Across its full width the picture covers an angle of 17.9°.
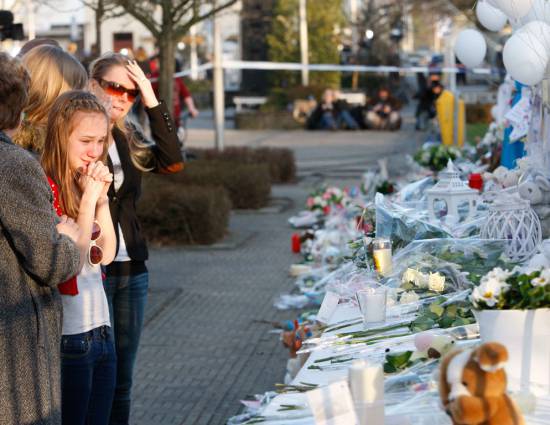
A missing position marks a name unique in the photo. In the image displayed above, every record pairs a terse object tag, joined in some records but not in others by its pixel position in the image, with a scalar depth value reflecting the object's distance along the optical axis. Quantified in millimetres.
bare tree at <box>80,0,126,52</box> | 18840
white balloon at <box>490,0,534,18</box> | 9880
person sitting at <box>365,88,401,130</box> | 43025
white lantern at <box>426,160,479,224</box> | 9632
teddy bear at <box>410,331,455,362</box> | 5691
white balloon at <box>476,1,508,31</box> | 12623
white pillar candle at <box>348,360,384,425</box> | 4797
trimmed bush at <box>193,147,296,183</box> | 24790
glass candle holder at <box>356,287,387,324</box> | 6863
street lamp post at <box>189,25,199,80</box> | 62830
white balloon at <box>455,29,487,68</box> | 14285
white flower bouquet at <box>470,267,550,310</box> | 4911
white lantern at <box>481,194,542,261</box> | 7820
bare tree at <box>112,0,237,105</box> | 20864
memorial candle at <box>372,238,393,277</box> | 7774
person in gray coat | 4971
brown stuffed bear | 4189
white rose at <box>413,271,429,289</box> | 7302
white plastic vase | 4943
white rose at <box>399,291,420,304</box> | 7188
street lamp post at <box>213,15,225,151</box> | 25997
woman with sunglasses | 7040
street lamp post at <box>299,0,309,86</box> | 51174
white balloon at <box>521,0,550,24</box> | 9544
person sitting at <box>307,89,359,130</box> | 43298
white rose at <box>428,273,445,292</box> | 7165
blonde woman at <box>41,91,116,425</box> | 5737
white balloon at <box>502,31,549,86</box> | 8935
